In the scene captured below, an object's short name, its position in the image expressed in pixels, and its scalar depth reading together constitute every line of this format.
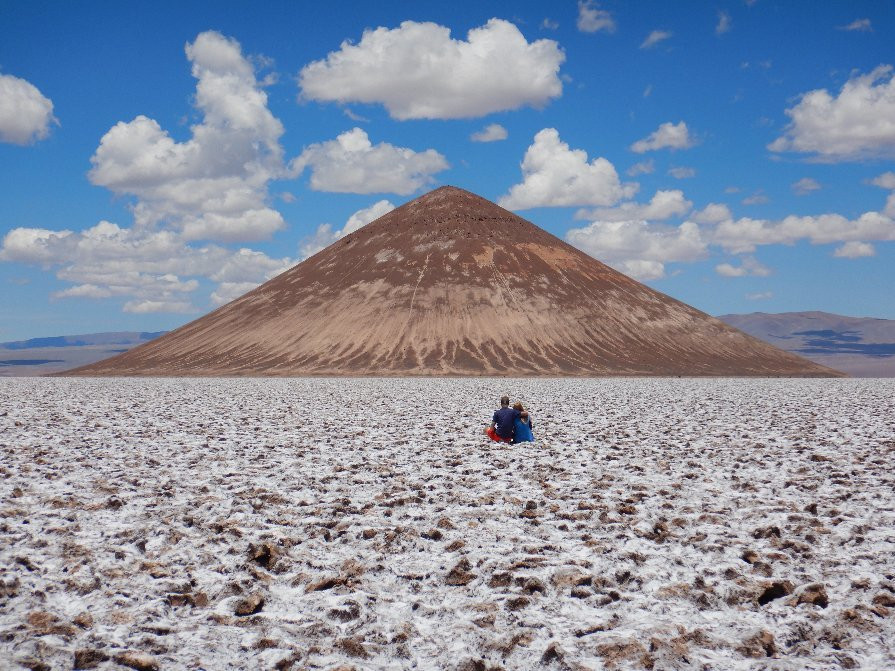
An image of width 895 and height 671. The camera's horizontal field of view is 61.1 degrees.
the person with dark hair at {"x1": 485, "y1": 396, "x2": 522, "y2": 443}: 18.42
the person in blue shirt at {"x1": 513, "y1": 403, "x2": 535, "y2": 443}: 18.55
